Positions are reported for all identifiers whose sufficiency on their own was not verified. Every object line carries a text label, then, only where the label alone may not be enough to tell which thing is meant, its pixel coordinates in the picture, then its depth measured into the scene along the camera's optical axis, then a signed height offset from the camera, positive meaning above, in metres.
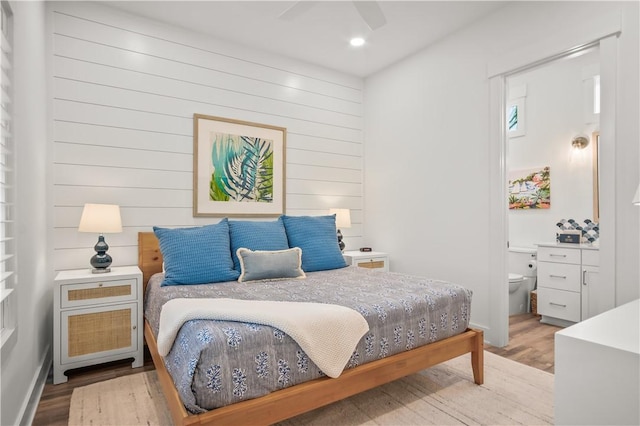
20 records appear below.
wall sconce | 4.07 +0.76
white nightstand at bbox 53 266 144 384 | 2.46 -0.77
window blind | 1.63 +0.13
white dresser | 1.26 -0.60
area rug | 1.98 -1.14
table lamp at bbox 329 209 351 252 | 4.04 -0.10
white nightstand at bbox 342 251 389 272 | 3.87 -0.53
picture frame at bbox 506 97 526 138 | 4.70 +1.22
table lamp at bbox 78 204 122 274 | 2.69 -0.11
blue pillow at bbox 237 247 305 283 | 2.75 -0.43
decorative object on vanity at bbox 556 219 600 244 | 3.72 -0.22
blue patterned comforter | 1.47 -0.59
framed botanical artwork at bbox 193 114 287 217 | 3.45 +0.42
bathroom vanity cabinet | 3.45 -0.71
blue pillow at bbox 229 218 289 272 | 3.00 -0.23
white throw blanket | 1.66 -0.53
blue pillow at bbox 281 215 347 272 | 3.16 -0.28
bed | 1.49 -0.85
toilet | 4.00 -0.76
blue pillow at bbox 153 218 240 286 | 2.61 -0.34
